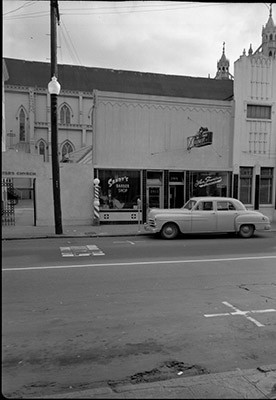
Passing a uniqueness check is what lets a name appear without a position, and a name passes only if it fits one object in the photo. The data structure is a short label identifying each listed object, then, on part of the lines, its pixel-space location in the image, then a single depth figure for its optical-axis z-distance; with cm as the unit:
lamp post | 1337
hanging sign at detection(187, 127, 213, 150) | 1590
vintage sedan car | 1268
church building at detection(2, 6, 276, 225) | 1642
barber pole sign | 1612
